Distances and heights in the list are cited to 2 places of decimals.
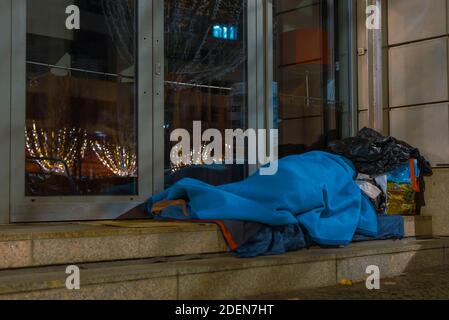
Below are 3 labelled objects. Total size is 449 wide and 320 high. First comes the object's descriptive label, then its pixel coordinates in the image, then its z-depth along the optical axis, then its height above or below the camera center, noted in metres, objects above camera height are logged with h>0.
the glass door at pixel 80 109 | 4.77 +0.56
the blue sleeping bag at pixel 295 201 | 4.53 -0.15
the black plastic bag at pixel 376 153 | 5.95 +0.25
